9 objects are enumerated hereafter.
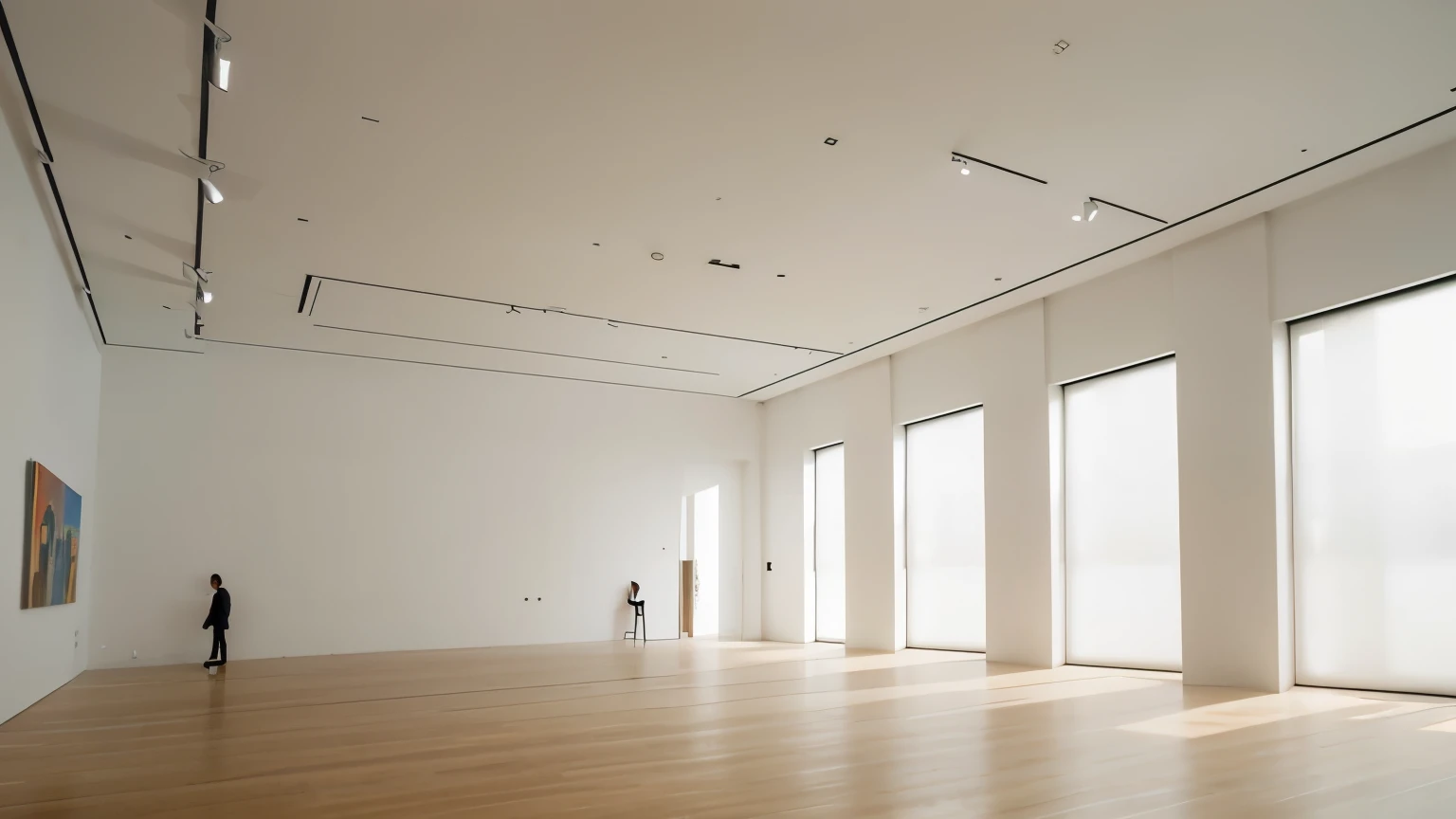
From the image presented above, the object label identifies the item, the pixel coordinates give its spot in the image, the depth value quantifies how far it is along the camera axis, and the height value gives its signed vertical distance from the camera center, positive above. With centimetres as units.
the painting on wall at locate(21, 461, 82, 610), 789 -47
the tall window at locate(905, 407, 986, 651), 1268 -50
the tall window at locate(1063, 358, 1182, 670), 998 -23
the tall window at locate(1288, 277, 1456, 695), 761 +7
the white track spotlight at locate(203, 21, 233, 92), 533 +265
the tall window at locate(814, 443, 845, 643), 1561 -84
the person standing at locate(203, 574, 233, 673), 1198 -163
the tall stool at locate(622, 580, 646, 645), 1580 -195
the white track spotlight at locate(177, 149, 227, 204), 713 +248
